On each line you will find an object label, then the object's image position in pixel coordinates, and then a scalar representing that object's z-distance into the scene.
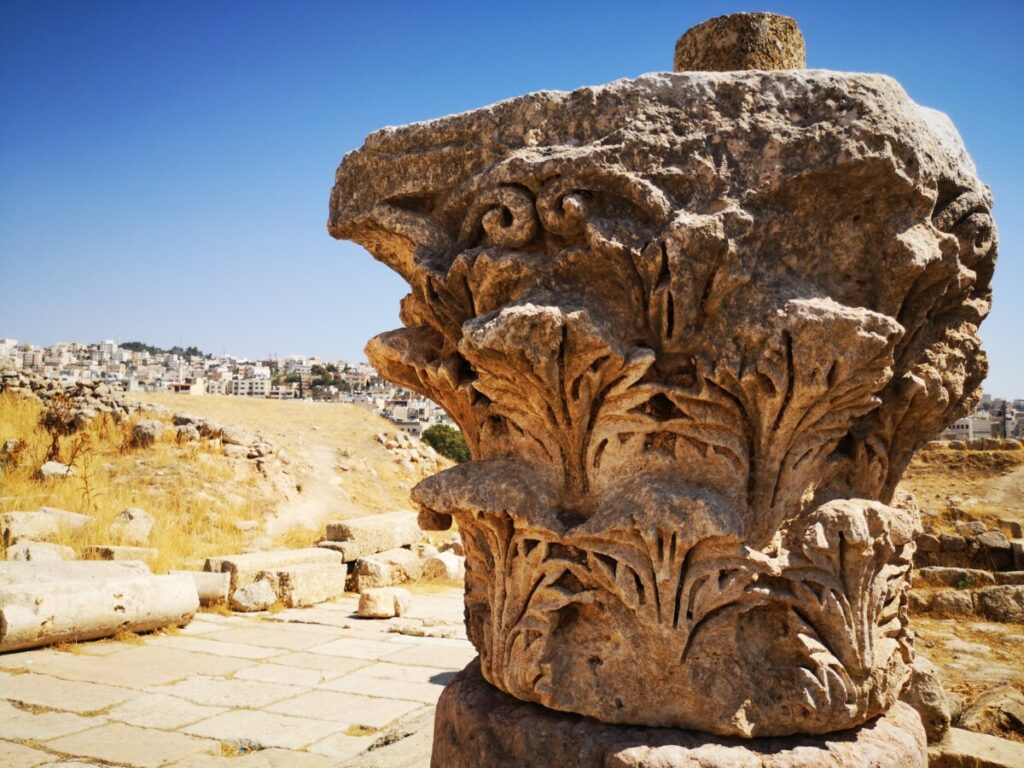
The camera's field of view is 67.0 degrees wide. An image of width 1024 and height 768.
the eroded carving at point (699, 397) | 2.03
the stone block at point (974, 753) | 3.43
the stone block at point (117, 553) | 7.41
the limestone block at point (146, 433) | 12.70
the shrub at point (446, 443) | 33.03
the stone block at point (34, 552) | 6.60
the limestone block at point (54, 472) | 10.61
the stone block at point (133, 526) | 8.48
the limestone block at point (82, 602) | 5.39
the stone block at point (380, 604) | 7.34
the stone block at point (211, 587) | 7.18
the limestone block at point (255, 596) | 7.35
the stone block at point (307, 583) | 7.70
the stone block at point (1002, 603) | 7.38
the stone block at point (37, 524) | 7.37
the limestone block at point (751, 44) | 2.72
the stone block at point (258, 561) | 7.64
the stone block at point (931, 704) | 3.53
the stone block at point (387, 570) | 8.74
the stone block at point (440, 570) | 9.55
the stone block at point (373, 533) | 9.12
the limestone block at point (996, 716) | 4.16
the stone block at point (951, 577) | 8.16
